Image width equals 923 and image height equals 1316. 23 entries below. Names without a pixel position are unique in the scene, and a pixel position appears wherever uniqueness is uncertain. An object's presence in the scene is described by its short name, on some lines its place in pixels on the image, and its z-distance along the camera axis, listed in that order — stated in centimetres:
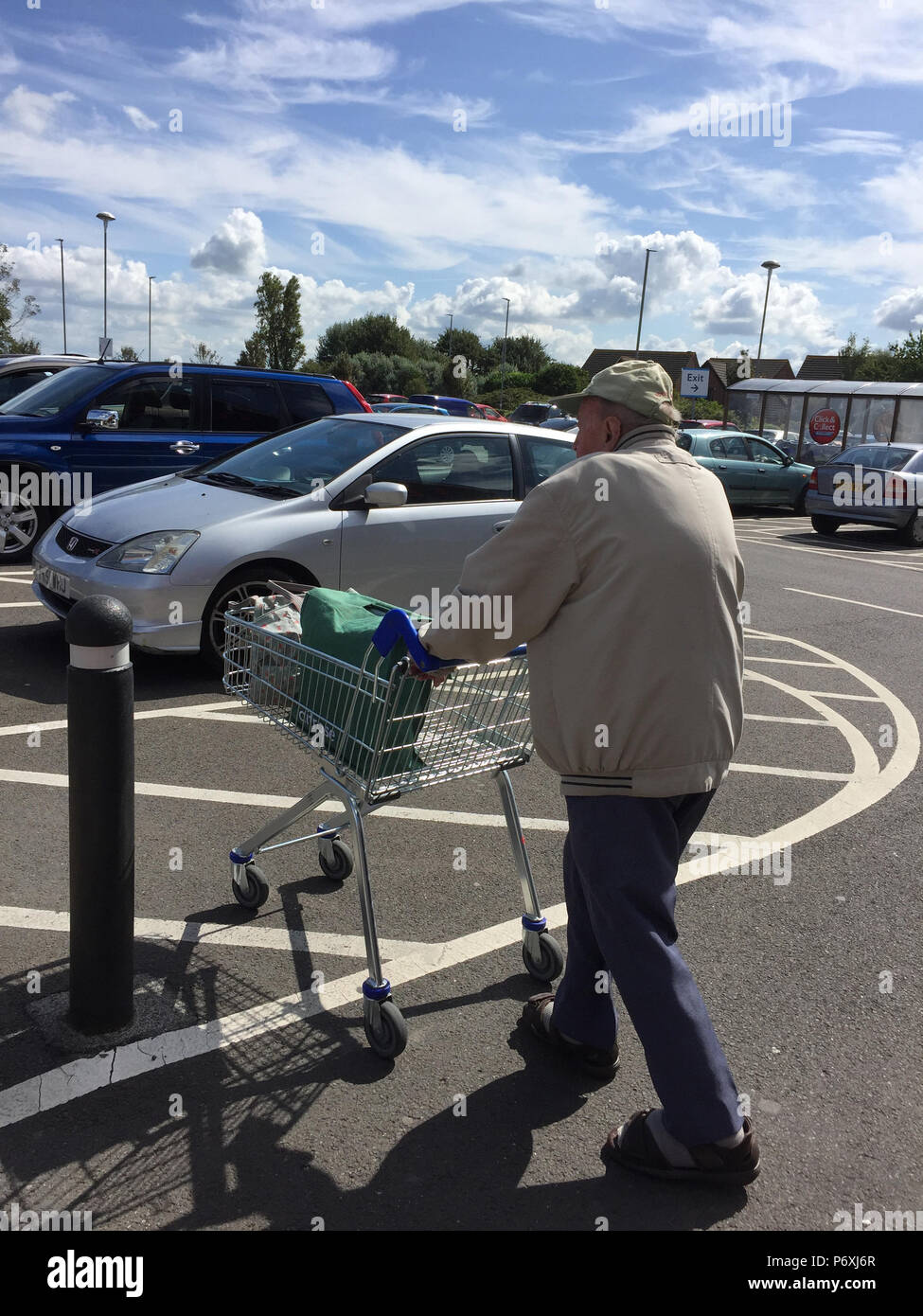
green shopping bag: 297
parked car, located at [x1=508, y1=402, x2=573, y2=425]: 2686
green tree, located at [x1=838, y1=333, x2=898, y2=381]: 5347
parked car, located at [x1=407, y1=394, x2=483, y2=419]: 2869
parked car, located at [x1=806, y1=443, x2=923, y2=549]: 1814
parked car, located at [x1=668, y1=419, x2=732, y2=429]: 2801
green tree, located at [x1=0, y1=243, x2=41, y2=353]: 3719
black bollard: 284
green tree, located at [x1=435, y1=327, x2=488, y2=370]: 8984
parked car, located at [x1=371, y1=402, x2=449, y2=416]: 2361
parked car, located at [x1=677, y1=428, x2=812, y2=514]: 2147
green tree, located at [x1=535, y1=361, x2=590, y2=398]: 7025
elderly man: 248
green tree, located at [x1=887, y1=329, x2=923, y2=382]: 5159
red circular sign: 2812
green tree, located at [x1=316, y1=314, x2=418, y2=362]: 7925
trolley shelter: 2678
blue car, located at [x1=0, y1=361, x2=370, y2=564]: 1013
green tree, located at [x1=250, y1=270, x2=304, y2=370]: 5212
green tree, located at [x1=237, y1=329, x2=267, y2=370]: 5359
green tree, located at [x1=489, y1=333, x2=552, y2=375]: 9475
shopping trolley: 297
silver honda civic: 628
